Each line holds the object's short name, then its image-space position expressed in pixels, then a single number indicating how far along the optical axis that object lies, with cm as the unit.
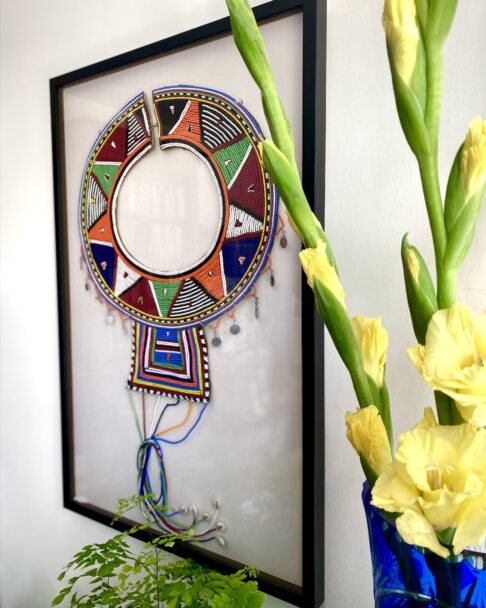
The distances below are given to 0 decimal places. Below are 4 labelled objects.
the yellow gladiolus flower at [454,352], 28
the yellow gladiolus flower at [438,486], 28
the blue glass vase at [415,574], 31
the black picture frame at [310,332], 55
